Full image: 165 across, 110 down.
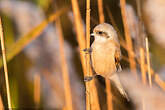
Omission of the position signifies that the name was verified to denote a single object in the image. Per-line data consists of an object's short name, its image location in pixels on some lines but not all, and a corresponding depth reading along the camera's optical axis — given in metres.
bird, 3.19
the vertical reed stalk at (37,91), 3.34
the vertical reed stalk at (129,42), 3.25
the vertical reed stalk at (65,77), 3.26
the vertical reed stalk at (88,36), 3.15
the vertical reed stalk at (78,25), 3.21
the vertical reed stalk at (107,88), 3.24
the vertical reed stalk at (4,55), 3.16
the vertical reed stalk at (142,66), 3.23
